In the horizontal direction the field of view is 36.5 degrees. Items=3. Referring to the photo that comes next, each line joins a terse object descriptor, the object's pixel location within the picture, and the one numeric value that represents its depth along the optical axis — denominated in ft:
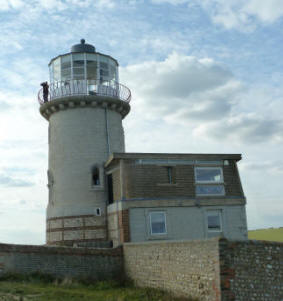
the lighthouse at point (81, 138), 83.41
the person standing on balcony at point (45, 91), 92.17
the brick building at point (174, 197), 75.46
